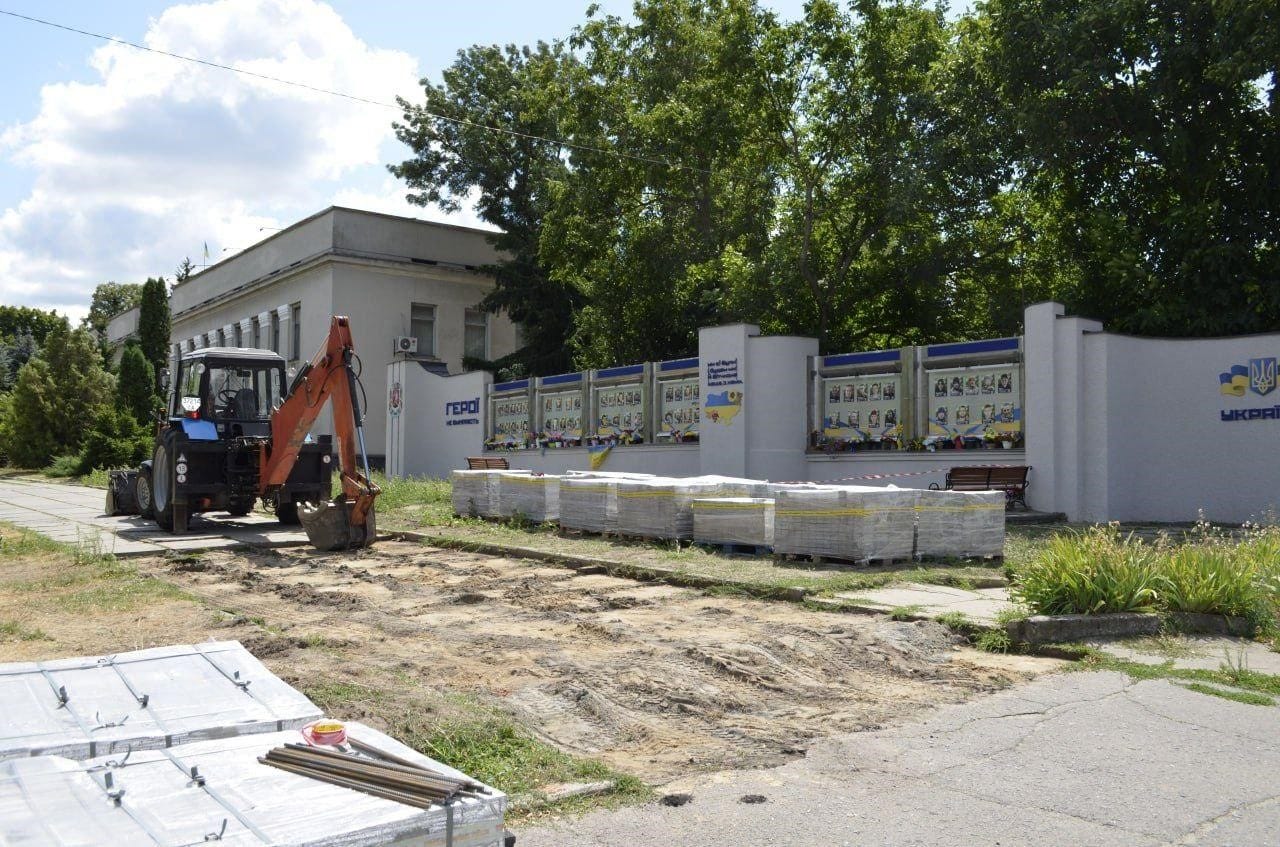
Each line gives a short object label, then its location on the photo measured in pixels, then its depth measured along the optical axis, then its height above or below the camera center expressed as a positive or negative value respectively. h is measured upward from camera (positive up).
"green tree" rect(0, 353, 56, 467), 48.94 +1.34
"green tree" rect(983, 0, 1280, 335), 20.16 +6.03
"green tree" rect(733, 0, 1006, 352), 24.05 +6.10
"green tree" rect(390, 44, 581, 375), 37.22 +10.28
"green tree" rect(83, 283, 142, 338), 99.56 +13.54
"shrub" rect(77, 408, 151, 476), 41.62 +0.03
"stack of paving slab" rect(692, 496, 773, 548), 13.66 -0.95
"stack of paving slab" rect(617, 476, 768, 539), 14.80 -0.73
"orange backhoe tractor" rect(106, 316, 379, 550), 15.80 -0.02
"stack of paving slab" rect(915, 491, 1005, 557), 12.78 -0.90
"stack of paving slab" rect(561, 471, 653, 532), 16.14 -0.84
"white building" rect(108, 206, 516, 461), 37.56 +5.70
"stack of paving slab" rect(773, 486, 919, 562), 12.30 -0.87
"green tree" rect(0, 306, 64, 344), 115.64 +13.50
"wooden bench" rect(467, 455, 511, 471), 26.98 -0.44
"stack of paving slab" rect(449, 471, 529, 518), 19.06 -0.87
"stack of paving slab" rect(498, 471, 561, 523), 17.77 -0.84
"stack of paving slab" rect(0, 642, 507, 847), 2.99 -1.05
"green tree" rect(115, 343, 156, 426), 48.75 +2.63
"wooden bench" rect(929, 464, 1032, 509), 18.05 -0.56
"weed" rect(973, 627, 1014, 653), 8.44 -1.53
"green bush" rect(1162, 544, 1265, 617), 8.98 -1.14
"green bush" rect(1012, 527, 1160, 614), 8.88 -1.11
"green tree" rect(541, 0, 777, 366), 29.25 +7.14
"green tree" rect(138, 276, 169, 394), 57.97 +6.55
